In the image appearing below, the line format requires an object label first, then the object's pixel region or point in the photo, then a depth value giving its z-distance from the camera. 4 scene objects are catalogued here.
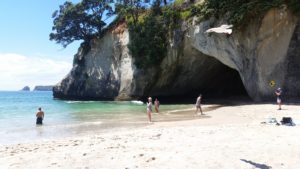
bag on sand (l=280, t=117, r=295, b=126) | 7.59
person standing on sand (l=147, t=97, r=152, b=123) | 10.86
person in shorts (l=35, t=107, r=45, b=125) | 11.42
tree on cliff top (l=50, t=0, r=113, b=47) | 26.39
